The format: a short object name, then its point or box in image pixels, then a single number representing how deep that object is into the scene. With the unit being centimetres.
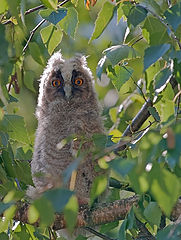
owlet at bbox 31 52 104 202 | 561
